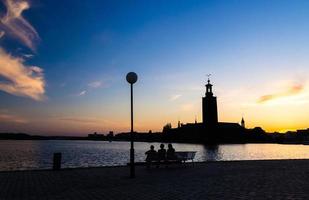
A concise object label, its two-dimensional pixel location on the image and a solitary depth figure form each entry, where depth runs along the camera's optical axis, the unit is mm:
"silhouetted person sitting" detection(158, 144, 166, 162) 15674
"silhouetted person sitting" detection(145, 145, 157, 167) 15345
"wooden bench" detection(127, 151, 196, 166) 15446
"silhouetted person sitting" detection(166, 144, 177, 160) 15966
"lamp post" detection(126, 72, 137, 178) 12873
